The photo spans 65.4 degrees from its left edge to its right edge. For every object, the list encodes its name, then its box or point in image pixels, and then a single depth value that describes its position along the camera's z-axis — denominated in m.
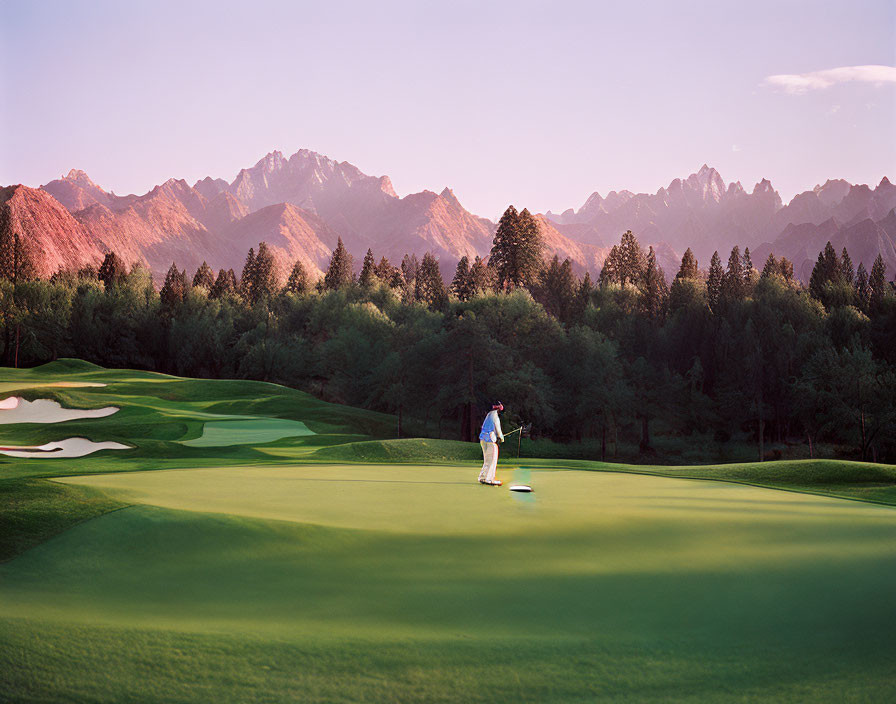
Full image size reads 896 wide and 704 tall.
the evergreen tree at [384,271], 121.32
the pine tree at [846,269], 87.73
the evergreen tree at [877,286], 69.37
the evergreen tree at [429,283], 108.91
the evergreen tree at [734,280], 81.06
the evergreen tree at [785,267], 103.50
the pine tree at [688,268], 96.89
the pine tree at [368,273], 100.95
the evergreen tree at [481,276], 94.19
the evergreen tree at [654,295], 91.06
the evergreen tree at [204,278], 129.62
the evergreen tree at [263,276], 117.94
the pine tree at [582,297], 88.31
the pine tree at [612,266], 111.38
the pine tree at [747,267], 100.56
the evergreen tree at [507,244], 87.88
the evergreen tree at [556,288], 103.25
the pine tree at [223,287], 112.69
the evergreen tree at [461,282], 94.62
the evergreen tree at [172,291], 101.19
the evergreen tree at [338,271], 120.31
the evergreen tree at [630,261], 111.00
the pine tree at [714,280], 86.53
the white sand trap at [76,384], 51.76
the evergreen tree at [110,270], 108.77
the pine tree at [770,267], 87.49
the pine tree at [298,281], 115.61
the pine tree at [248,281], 117.75
